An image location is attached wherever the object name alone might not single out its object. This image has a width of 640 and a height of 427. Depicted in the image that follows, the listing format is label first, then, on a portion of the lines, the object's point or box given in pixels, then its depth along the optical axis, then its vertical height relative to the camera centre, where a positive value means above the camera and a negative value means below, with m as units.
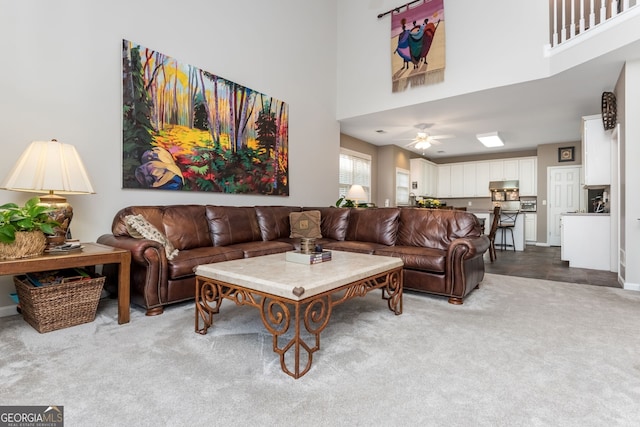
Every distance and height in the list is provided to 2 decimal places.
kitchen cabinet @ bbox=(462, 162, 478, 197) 9.25 +0.94
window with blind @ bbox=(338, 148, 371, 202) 7.07 +0.95
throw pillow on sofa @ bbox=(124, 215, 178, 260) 2.75 -0.17
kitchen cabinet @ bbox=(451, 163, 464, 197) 9.47 +0.94
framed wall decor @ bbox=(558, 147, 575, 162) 7.56 +1.36
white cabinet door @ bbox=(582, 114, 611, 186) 4.57 +0.85
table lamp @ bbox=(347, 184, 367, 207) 5.96 +0.33
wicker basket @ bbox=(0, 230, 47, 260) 2.02 -0.21
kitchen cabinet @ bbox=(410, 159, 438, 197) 8.77 +0.97
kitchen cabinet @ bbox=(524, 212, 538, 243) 8.12 -0.39
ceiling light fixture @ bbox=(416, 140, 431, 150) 6.18 +1.30
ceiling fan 6.16 +1.38
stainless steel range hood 8.54 +0.71
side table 1.99 -0.33
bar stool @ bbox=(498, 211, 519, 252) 6.97 -0.29
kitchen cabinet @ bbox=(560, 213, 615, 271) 4.71 -0.43
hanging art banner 4.83 +2.59
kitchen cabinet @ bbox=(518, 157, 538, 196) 8.28 +0.93
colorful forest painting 3.28 +0.98
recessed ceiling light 6.84 +1.59
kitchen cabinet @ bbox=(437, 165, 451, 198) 9.70 +0.93
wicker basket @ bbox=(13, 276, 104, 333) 2.18 -0.63
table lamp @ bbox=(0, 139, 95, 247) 2.27 +0.26
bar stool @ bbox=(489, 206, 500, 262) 5.63 -0.35
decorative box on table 2.32 -0.33
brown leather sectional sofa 2.62 -0.32
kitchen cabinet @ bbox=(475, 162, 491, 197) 9.02 +0.93
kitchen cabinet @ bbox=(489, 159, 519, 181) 8.59 +1.14
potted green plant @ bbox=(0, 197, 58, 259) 2.01 -0.11
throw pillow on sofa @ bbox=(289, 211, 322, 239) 4.38 -0.18
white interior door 7.52 +0.40
